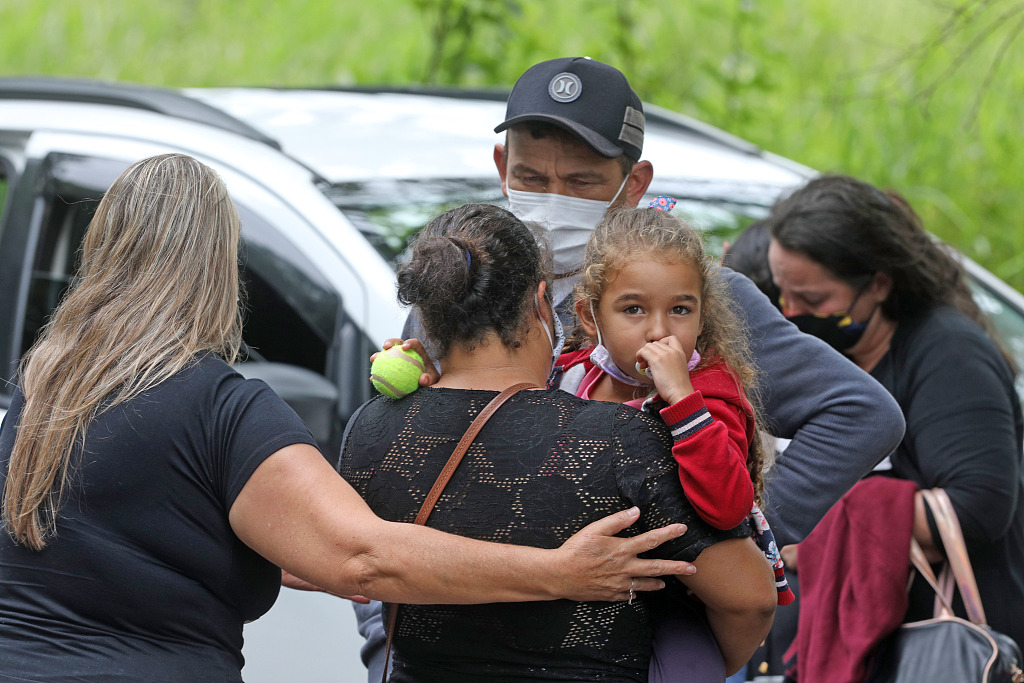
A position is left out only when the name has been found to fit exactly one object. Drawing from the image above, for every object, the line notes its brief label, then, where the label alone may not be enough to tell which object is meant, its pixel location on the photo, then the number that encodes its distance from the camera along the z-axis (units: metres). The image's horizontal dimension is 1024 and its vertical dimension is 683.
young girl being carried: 7.74
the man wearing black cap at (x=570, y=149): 8.21
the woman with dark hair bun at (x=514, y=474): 7.70
